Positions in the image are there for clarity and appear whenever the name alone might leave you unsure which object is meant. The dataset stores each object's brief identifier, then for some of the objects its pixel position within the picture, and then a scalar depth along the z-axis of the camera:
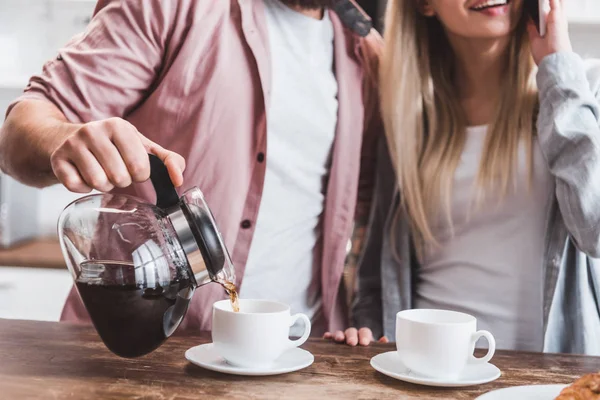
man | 1.40
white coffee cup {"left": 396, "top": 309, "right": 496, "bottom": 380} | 0.92
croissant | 0.77
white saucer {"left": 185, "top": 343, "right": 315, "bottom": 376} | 0.92
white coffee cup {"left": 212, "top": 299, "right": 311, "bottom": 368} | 0.93
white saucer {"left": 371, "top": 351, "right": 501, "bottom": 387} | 0.90
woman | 1.42
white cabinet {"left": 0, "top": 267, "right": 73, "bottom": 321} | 2.92
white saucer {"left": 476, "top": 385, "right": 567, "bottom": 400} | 0.83
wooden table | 0.85
